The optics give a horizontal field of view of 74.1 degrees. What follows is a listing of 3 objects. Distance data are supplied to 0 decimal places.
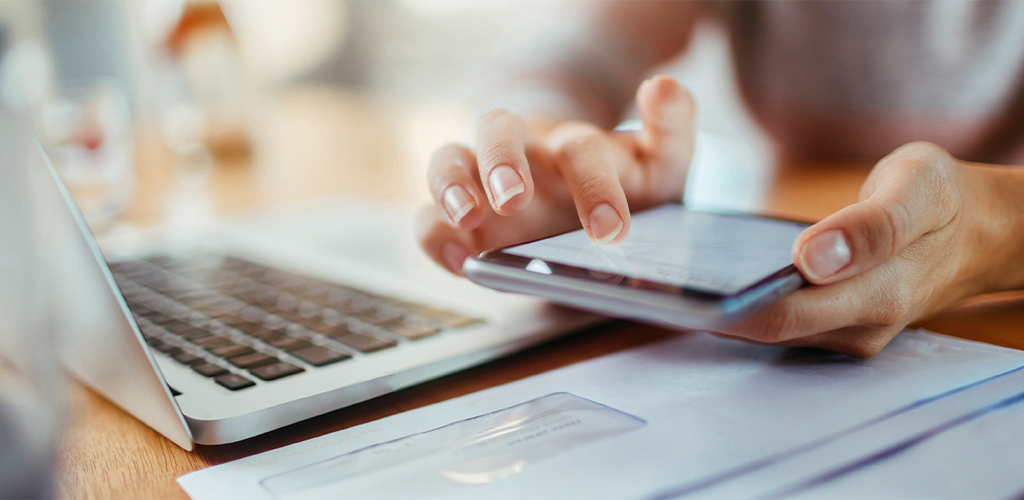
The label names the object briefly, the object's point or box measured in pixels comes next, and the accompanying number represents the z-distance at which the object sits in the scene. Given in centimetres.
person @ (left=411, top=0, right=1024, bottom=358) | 28
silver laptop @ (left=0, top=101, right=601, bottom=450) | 24
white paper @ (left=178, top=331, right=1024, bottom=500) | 22
